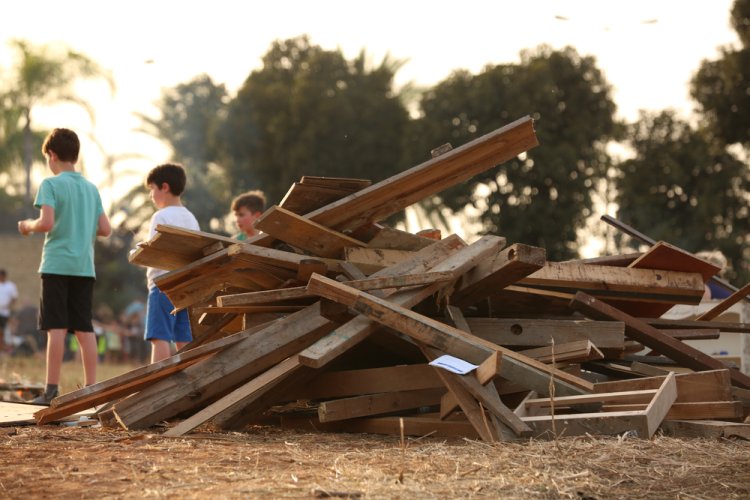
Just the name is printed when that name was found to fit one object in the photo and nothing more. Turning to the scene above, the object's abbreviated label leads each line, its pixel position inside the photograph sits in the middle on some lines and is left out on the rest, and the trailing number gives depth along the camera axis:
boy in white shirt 16.73
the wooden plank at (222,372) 12.06
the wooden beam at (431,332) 10.93
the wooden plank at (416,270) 10.87
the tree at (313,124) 78.00
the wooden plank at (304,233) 12.73
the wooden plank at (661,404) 10.29
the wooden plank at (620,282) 13.74
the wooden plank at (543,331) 12.80
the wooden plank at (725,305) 15.53
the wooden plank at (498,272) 11.79
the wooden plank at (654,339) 13.34
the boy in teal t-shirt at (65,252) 15.68
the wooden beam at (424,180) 13.27
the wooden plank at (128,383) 12.15
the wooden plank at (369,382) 11.80
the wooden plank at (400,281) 11.66
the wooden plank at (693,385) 11.56
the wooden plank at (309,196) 13.16
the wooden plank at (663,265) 14.20
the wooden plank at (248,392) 11.64
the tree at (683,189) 67.25
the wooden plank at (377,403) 11.71
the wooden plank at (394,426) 11.03
